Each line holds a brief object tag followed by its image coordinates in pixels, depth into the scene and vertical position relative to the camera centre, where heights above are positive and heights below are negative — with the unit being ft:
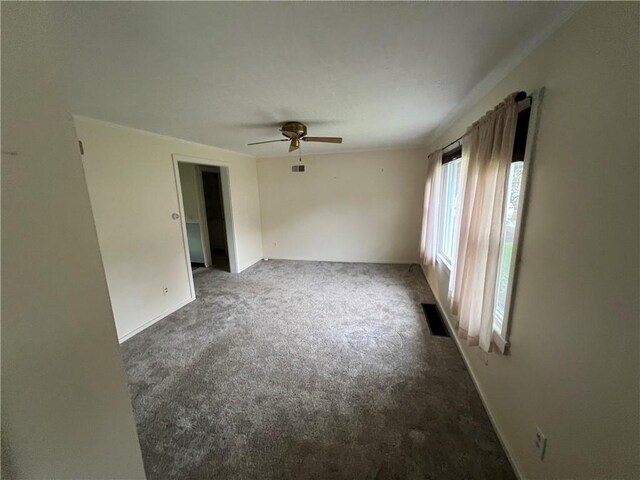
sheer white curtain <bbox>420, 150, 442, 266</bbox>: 10.62 -0.70
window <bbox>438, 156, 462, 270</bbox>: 10.32 -0.67
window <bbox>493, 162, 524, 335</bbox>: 4.40 -0.78
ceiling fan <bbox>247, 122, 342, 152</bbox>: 7.76 +2.13
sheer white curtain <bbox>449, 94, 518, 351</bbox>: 4.34 -0.52
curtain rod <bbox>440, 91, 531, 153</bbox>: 3.89 +1.54
